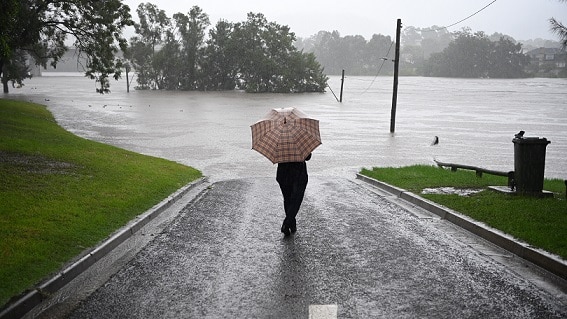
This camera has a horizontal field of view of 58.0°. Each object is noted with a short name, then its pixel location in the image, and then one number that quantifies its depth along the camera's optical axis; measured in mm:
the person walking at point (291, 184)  7875
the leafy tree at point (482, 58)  137375
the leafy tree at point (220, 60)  85625
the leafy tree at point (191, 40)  84125
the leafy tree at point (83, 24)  28328
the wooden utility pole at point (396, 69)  30078
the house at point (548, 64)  144500
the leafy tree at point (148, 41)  83875
